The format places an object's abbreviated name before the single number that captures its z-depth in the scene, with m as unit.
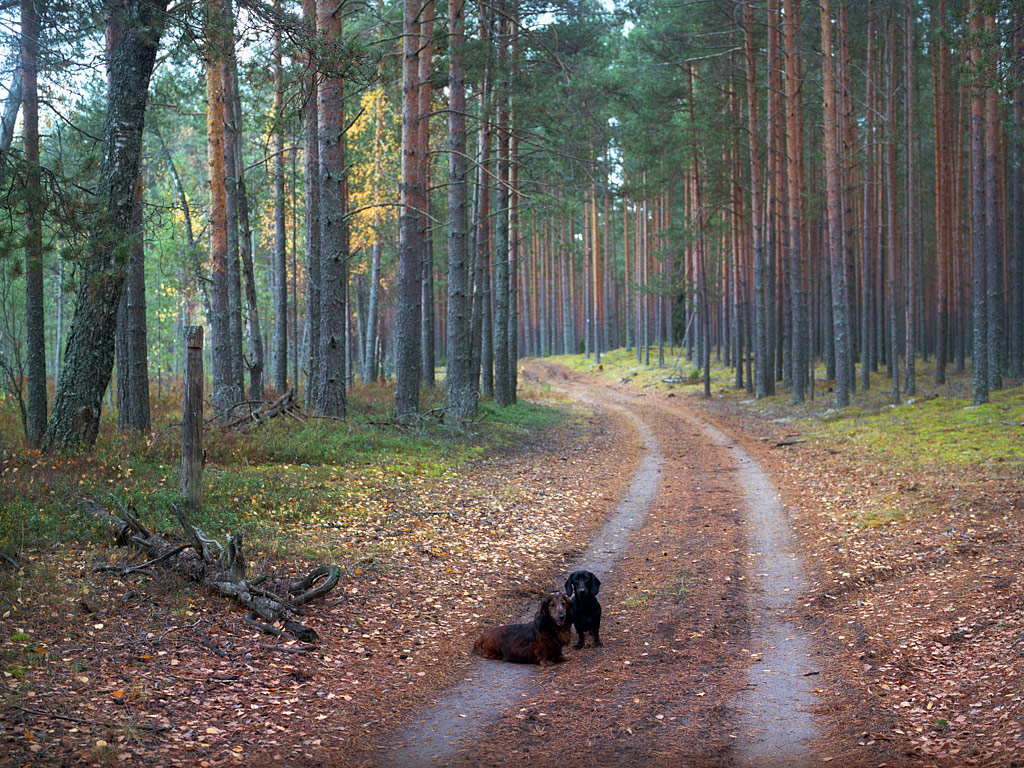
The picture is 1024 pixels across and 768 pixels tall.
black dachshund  6.64
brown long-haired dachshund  6.35
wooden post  8.46
